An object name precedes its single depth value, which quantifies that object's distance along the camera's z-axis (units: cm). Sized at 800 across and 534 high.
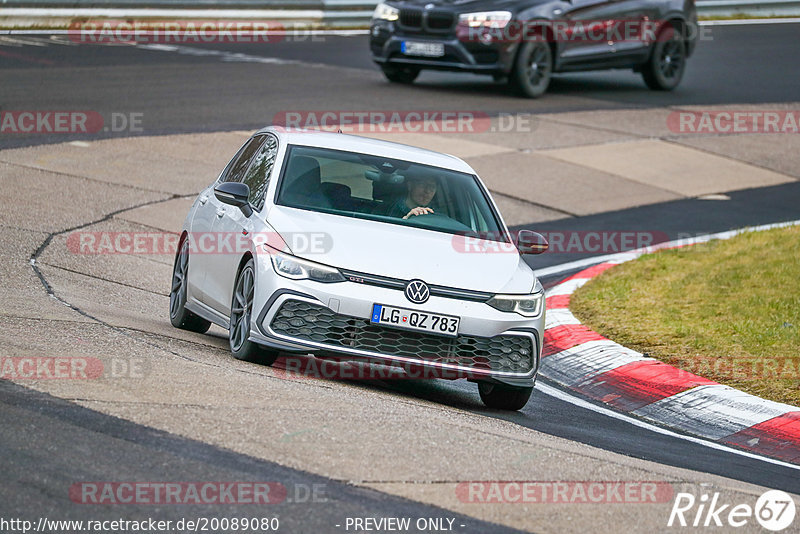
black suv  4200
